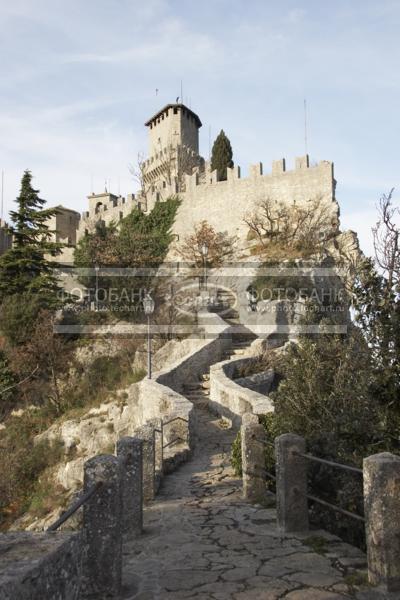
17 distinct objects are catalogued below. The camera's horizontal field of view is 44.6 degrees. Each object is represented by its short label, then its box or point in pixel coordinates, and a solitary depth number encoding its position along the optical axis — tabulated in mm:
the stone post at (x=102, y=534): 4418
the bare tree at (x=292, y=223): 33250
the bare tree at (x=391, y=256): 6773
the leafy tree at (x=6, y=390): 23984
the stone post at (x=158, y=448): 9012
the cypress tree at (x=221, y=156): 46312
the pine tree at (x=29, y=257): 29995
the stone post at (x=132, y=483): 6270
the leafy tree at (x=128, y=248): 30125
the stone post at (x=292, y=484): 5953
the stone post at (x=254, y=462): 7471
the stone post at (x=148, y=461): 8031
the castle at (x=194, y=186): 35375
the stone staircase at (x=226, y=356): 16203
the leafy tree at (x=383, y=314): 6434
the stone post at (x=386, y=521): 4215
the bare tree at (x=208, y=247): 35512
